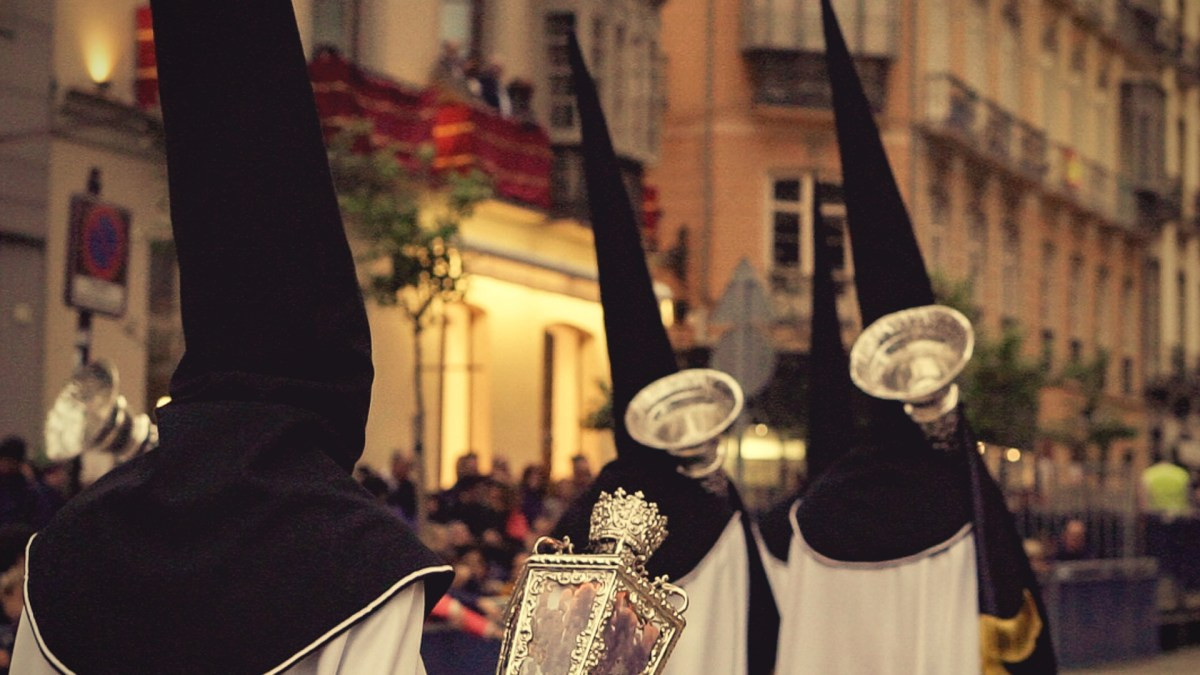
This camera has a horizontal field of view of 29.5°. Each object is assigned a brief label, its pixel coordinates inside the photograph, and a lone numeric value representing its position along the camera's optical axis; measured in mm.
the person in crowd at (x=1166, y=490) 26938
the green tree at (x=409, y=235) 17812
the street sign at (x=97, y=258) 11422
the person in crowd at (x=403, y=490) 15758
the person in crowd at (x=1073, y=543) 20766
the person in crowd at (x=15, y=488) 11941
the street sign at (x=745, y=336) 14430
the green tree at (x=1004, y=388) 29531
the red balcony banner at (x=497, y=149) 23938
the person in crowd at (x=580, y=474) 18362
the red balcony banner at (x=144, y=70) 20531
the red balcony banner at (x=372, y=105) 21953
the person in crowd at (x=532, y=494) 17500
